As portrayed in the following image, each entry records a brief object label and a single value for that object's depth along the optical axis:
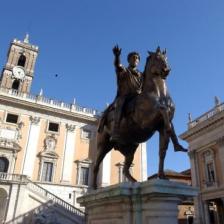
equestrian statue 4.27
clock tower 43.12
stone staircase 21.47
